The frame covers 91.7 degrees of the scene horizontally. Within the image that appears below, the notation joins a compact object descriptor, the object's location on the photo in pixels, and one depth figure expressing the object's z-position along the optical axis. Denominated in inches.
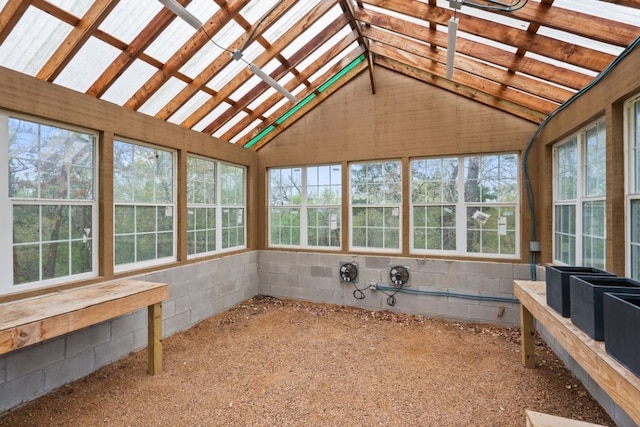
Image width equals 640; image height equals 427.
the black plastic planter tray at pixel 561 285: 81.4
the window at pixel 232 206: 200.8
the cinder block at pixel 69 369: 105.9
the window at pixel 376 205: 190.7
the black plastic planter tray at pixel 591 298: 65.6
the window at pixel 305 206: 207.2
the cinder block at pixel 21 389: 95.1
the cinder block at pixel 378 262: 188.1
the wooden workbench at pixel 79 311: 78.8
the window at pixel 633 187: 92.7
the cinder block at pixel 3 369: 94.1
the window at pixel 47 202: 102.9
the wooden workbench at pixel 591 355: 51.4
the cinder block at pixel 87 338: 112.3
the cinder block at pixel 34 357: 96.8
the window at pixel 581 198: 113.3
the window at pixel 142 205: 138.2
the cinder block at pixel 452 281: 173.3
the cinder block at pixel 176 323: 153.9
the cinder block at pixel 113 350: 122.3
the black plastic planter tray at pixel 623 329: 51.9
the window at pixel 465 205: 170.2
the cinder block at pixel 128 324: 128.9
